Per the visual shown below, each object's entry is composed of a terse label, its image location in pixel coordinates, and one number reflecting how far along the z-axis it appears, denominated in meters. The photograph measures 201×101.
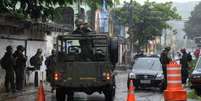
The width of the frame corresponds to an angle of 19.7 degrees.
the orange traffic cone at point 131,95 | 14.77
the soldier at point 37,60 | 27.92
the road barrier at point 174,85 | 15.57
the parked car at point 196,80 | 21.25
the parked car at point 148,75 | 25.84
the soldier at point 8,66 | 23.58
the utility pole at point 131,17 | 59.38
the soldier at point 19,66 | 24.81
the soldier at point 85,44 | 19.23
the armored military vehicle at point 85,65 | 18.19
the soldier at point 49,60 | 25.91
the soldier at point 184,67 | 28.53
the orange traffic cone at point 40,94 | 15.74
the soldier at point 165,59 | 24.05
